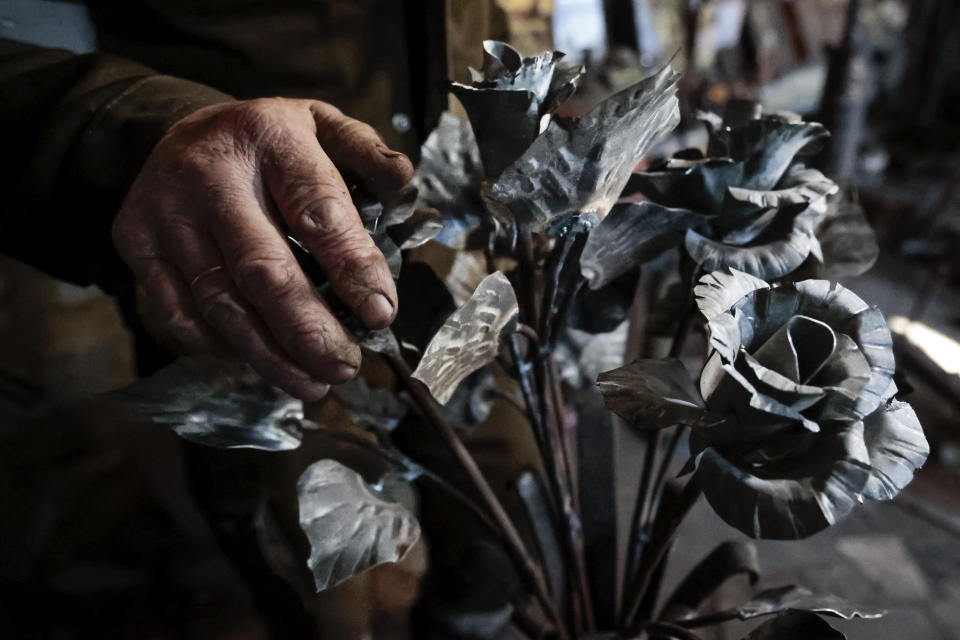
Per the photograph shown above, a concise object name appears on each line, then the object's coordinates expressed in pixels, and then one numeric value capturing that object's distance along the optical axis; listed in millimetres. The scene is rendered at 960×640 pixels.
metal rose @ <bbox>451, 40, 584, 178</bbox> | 266
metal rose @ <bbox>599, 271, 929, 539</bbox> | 228
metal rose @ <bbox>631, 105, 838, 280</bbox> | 302
